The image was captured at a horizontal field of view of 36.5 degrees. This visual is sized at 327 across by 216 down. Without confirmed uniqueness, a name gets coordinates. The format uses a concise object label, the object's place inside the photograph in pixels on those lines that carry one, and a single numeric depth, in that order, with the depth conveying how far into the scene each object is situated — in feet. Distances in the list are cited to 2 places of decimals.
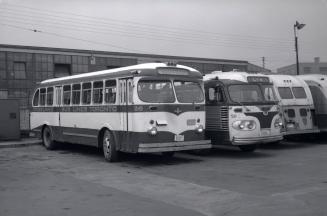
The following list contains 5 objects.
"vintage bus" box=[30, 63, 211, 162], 43.52
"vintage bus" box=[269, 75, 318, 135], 58.03
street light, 112.57
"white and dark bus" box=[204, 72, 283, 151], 48.32
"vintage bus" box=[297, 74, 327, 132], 60.95
